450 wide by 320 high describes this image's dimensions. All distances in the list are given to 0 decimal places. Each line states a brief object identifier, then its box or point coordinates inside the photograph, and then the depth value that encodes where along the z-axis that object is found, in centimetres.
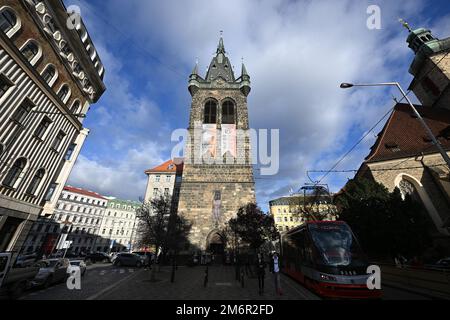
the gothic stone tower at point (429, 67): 2823
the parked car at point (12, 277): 655
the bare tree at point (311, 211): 2791
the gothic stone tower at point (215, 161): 2445
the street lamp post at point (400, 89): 759
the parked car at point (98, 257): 2741
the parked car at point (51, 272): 952
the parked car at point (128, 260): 2180
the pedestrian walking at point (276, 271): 875
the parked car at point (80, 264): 1344
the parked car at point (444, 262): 1490
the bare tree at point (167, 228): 1664
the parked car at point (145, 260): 2179
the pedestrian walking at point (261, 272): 904
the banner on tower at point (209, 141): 2851
